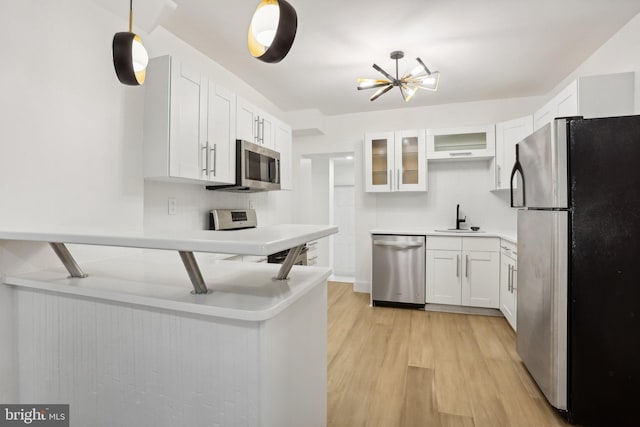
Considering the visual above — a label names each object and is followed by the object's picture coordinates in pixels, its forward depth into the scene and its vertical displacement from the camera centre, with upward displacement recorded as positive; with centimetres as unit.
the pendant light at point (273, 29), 95 +57
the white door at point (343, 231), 591 -36
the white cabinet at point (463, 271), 355 -68
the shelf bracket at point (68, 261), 127 -20
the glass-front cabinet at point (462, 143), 385 +88
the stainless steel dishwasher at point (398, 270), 377 -70
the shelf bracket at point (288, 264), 121 -21
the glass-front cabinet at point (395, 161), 409 +69
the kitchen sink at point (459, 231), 386 -23
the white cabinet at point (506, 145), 356 +80
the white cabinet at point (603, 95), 222 +84
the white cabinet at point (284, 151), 361 +74
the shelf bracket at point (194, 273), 102 -21
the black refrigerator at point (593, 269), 168 -31
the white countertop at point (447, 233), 354 -24
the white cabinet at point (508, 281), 300 -70
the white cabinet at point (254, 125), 283 +86
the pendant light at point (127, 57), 125 +63
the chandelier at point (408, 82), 270 +118
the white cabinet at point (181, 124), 205 +62
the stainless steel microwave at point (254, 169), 275 +41
